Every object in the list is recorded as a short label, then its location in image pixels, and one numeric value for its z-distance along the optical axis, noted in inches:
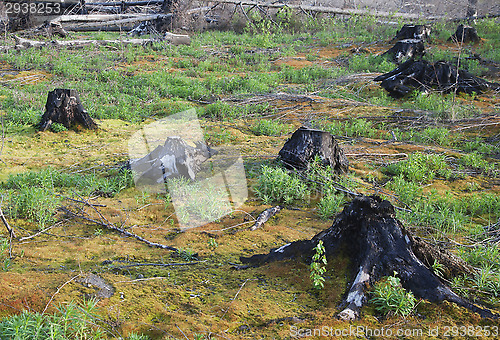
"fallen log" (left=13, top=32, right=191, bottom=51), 470.0
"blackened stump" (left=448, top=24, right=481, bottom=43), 528.4
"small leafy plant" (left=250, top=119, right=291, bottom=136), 282.5
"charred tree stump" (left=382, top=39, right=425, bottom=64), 470.9
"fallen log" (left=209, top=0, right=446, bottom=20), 682.2
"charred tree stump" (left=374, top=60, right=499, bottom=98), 366.9
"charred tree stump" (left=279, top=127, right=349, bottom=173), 200.4
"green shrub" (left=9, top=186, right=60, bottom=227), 141.1
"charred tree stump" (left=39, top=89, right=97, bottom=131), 261.1
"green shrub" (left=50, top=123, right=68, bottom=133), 262.2
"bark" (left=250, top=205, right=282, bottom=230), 150.4
